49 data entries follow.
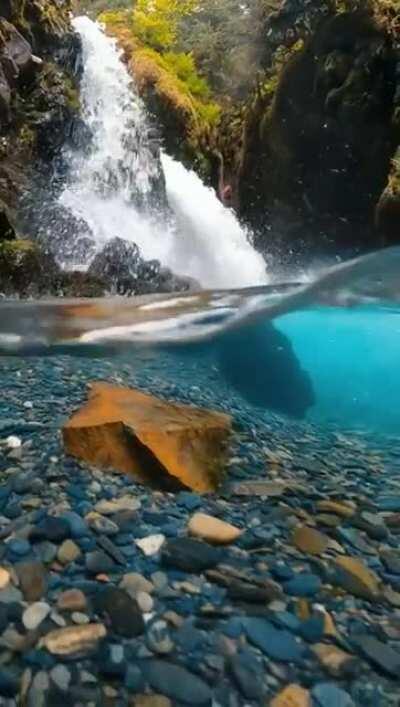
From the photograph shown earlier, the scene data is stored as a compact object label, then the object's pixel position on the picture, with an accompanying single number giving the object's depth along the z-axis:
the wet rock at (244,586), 0.27
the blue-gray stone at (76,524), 0.31
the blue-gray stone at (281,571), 0.29
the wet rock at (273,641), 0.24
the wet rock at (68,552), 0.29
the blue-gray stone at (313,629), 0.25
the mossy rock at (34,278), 2.41
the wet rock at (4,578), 0.27
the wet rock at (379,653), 0.23
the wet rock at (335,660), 0.23
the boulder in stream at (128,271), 2.67
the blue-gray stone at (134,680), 0.21
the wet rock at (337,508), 0.37
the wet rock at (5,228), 2.49
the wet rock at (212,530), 0.32
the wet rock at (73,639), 0.23
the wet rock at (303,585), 0.28
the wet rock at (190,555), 0.29
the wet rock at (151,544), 0.30
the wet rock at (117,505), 0.34
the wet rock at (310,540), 0.32
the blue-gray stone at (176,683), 0.21
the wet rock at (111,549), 0.29
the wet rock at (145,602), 0.26
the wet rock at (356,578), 0.28
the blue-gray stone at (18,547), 0.29
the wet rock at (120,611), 0.24
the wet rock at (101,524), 0.31
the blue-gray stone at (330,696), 0.21
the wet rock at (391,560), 0.31
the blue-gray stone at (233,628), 0.24
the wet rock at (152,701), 0.21
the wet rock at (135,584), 0.27
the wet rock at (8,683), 0.21
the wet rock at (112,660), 0.22
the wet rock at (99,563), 0.28
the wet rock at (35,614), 0.24
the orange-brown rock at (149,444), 0.38
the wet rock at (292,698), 0.21
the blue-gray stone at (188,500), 0.35
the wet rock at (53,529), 0.30
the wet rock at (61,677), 0.21
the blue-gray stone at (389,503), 0.38
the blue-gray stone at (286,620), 0.25
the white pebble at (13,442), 0.42
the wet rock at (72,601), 0.25
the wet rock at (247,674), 0.22
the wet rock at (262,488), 0.38
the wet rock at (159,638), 0.23
